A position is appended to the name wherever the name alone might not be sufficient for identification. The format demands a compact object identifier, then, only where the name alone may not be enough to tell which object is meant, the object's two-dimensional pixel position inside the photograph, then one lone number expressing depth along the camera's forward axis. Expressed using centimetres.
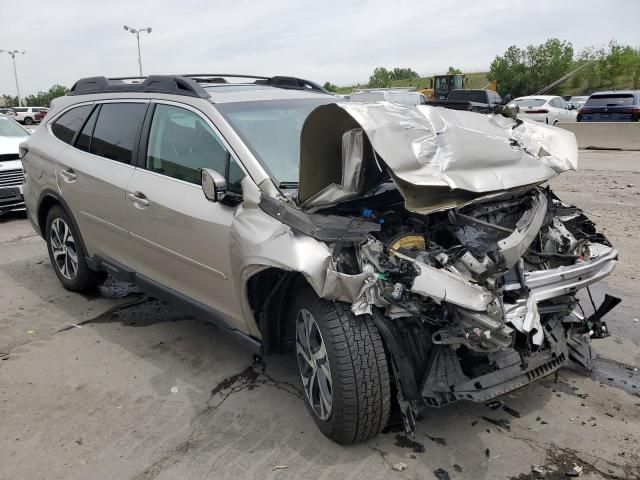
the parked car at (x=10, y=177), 861
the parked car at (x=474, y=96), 2283
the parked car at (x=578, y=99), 3350
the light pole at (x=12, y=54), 6875
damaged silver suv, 278
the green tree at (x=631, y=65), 5131
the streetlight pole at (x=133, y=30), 4225
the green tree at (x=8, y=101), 8669
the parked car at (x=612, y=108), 1777
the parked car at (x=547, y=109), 2258
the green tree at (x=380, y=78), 8806
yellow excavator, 3322
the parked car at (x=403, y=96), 2191
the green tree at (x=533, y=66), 5356
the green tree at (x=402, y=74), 9862
